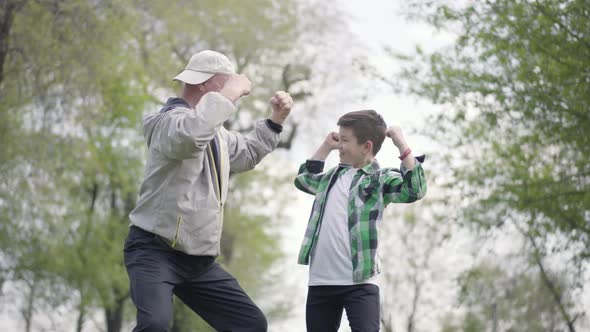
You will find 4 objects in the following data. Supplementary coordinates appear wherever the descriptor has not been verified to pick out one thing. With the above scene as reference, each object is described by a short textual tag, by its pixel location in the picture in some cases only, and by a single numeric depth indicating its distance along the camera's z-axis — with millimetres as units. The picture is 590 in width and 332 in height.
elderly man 4301
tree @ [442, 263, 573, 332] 12836
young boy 4746
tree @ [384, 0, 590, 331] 10102
